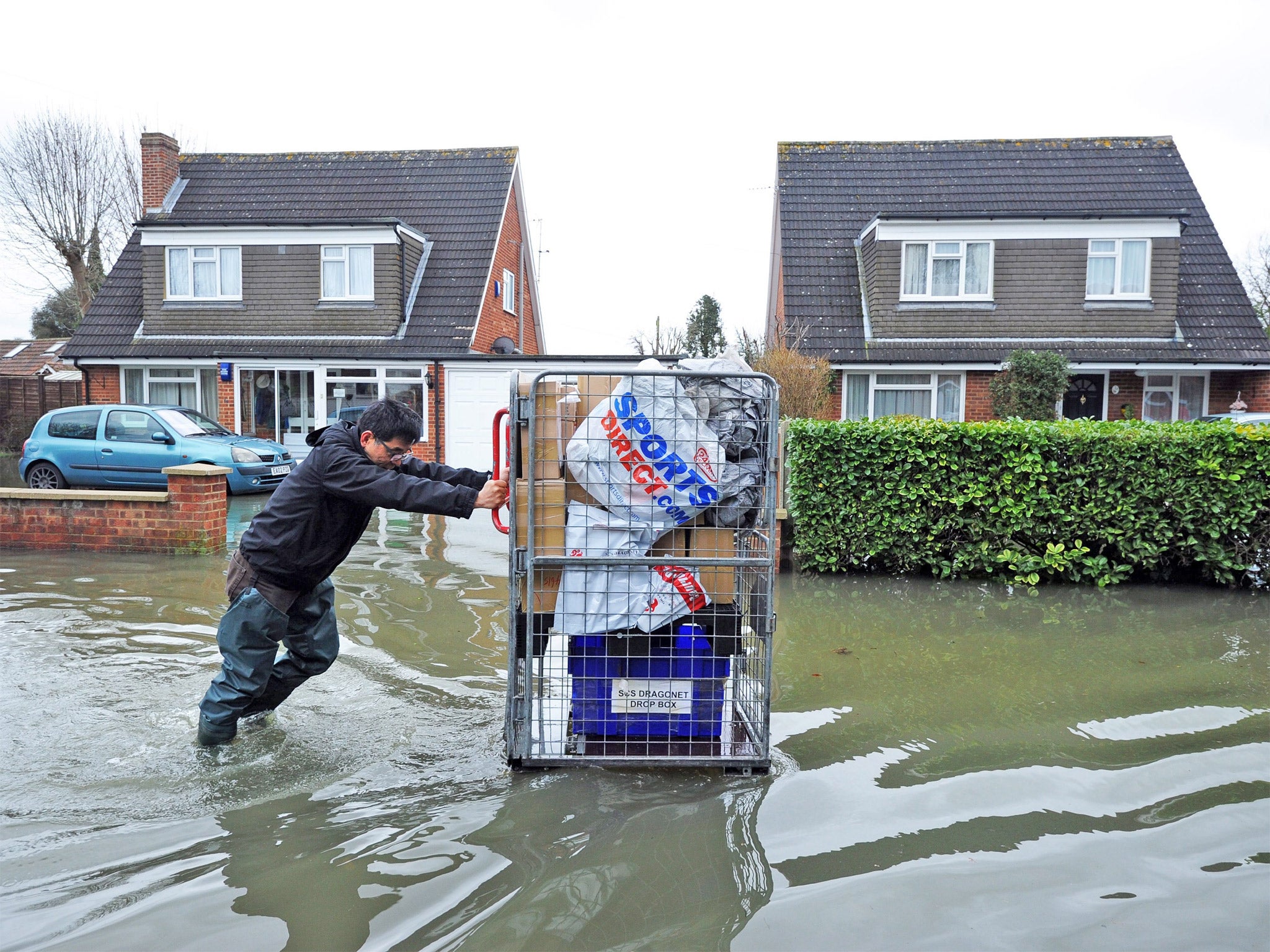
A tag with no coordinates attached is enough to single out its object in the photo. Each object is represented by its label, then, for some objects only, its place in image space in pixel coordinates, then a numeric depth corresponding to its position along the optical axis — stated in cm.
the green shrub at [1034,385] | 1678
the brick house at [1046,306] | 1822
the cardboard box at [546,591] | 390
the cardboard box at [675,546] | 386
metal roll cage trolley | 376
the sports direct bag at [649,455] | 374
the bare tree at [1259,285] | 4019
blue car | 1356
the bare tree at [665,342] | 4341
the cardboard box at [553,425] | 377
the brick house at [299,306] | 1898
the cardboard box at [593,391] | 381
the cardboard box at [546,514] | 379
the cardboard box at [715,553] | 385
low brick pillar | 888
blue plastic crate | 395
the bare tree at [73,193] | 2941
